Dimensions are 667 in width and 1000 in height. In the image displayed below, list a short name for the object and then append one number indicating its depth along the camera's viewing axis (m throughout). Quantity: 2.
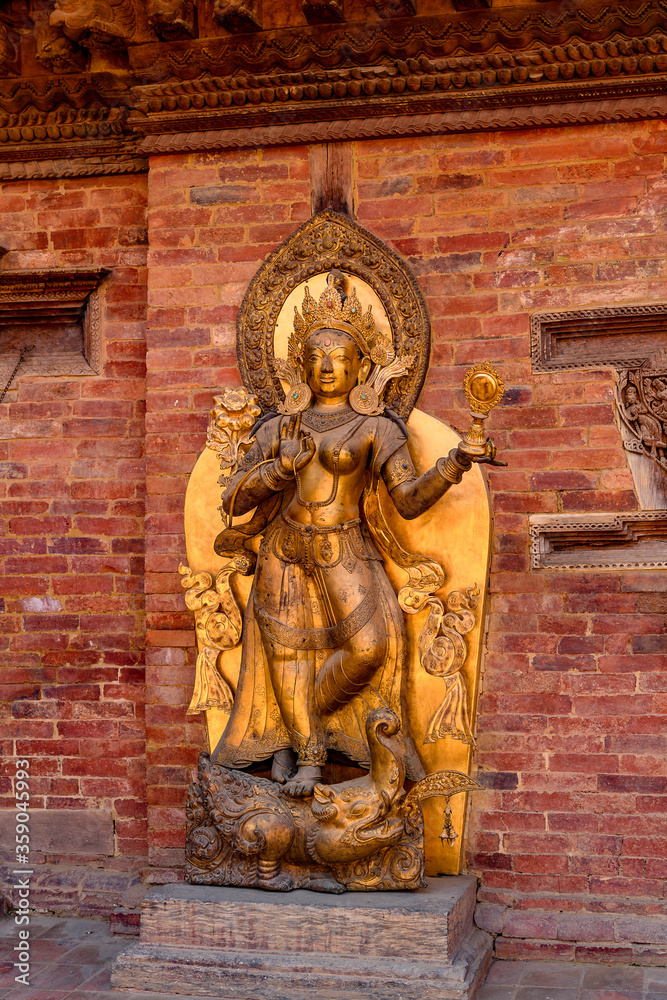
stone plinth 3.79
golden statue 4.11
